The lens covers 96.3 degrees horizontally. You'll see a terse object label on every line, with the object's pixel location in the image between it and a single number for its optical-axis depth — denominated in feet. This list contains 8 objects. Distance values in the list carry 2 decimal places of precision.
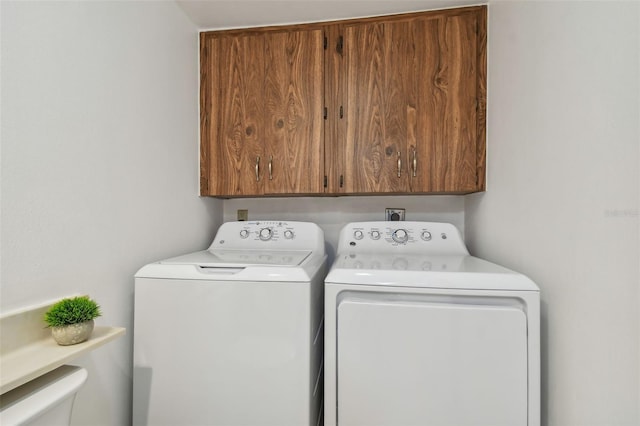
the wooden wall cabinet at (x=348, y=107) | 4.77
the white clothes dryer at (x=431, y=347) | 2.95
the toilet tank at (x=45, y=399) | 2.08
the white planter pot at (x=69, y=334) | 2.52
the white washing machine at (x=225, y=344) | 3.22
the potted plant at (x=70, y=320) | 2.51
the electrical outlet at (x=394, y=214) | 5.85
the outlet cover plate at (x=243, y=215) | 6.42
